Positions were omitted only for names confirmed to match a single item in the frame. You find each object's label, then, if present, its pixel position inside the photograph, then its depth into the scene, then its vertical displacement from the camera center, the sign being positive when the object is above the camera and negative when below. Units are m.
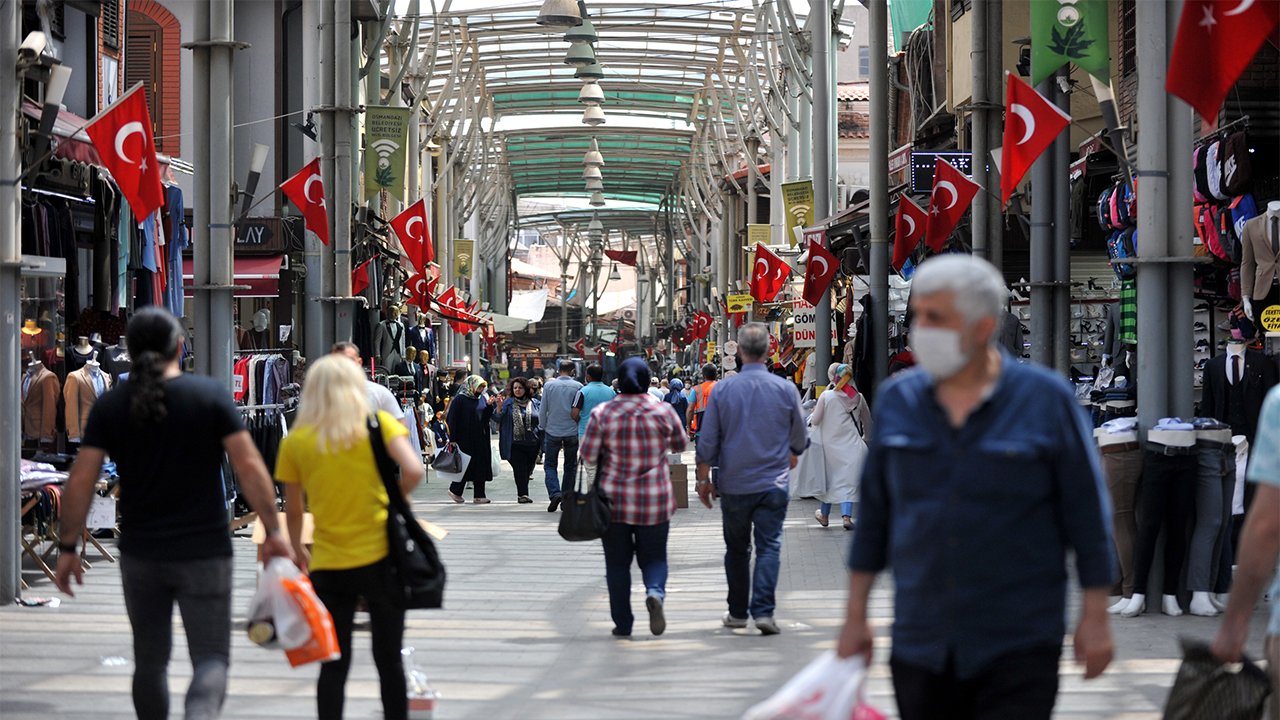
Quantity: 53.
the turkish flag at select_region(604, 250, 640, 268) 90.25 +5.02
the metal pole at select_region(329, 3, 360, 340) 19.72 +1.85
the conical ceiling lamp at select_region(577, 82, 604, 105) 37.22 +5.57
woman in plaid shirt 10.20 -0.83
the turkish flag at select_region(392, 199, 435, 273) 23.30 +1.64
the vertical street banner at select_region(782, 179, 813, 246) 26.67 +2.30
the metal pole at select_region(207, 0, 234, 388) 15.12 +1.10
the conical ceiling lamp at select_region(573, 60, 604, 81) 32.78 +5.37
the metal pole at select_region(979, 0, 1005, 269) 17.19 +2.36
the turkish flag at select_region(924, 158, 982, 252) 17.14 +1.49
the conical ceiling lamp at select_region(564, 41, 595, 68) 30.67 +5.35
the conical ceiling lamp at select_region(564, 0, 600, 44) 29.50 +5.45
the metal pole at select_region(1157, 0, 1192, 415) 11.20 +0.64
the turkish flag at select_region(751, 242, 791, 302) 28.75 +1.30
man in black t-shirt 6.15 -0.51
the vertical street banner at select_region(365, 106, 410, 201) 21.28 +2.55
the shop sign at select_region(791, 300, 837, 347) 23.55 +0.34
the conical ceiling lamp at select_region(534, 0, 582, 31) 26.33 +5.15
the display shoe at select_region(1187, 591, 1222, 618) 10.59 -1.57
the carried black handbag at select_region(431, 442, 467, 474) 18.97 -1.20
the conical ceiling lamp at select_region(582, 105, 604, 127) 40.34 +5.52
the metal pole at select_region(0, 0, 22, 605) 11.29 +0.36
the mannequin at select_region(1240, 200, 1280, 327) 12.95 +0.70
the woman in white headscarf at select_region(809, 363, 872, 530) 16.82 -0.84
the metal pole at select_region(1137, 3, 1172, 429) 11.12 +0.91
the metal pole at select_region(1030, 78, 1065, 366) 15.30 +0.83
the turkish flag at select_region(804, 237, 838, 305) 22.55 +1.04
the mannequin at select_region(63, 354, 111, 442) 14.99 -0.37
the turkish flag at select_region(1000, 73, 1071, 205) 13.61 +1.78
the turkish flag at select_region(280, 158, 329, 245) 18.67 +1.71
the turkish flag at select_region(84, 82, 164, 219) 13.15 +1.59
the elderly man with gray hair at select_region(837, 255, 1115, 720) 4.30 -0.42
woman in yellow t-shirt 6.61 -0.60
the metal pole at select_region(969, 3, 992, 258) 16.84 +2.26
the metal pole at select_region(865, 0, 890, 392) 19.89 +1.95
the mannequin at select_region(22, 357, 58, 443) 14.95 -0.44
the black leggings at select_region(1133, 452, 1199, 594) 10.60 -1.01
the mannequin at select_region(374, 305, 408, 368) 23.42 +0.18
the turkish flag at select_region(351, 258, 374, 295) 21.97 +0.97
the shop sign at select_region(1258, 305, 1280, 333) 12.98 +0.21
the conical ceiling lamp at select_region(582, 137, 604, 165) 51.44 +5.79
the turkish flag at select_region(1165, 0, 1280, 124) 8.48 +1.50
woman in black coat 21.98 -1.04
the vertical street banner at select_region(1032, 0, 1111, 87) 13.47 +2.42
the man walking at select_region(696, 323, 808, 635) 10.23 -0.66
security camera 11.78 +2.10
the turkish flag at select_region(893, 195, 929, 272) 19.17 +1.35
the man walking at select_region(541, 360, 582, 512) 20.27 -0.88
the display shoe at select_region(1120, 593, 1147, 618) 10.69 -1.59
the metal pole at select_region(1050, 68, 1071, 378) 15.48 +1.05
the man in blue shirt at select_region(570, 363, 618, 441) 19.55 -0.51
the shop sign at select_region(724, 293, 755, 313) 34.34 +0.98
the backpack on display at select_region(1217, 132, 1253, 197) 13.73 +1.47
